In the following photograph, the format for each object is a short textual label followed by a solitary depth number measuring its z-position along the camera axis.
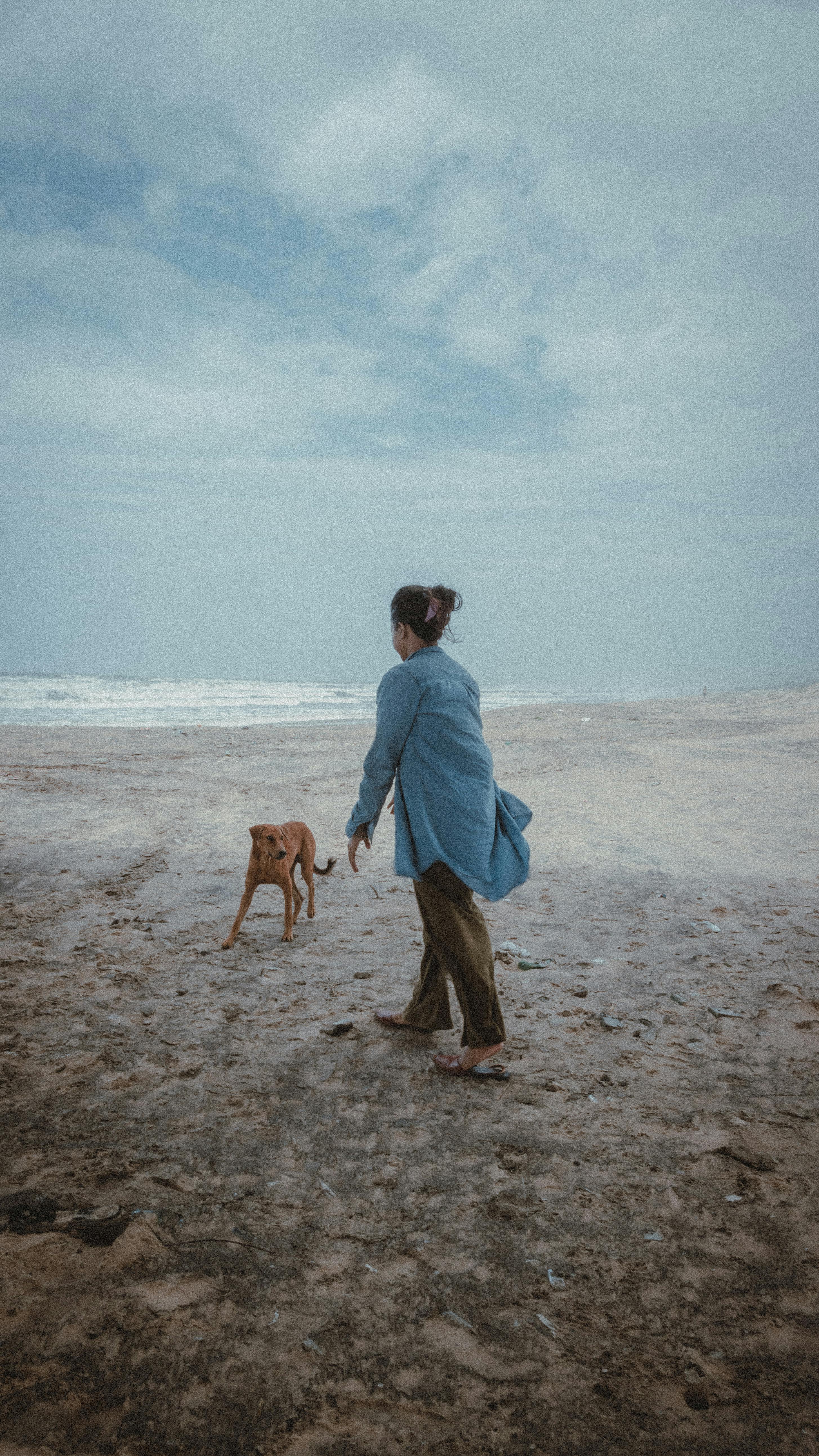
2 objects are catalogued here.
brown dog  4.79
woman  3.21
